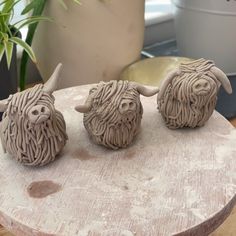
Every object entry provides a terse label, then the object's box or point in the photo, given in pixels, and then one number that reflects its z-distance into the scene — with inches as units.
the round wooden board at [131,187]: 19.1
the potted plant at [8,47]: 29.1
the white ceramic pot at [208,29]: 37.6
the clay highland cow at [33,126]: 20.7
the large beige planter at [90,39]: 32.4
